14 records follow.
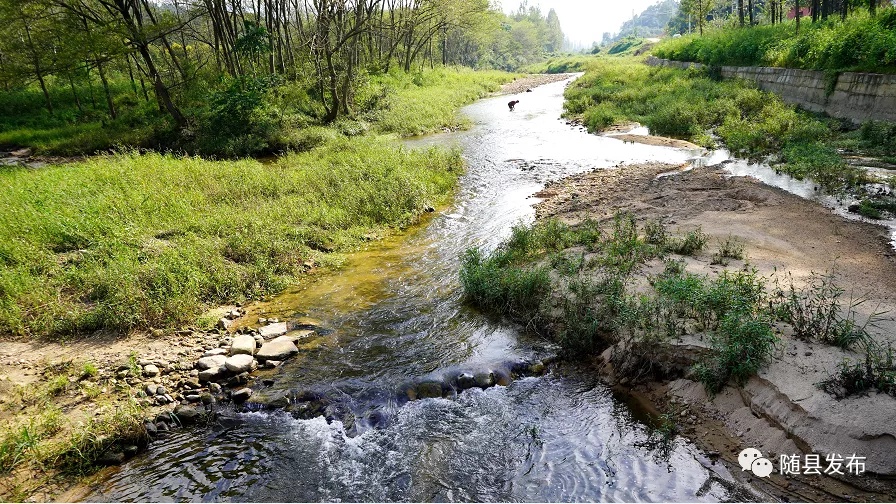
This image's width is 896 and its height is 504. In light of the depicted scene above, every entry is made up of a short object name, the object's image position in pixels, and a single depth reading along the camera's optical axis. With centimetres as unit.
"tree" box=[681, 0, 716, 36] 4081
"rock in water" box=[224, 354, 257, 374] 680
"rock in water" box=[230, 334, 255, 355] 714
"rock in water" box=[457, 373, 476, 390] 646
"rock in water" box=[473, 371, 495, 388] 648
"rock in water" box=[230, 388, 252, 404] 635
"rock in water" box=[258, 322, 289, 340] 765
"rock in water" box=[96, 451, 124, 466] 530
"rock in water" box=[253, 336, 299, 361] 715
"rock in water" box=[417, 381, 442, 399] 633
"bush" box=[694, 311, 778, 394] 528
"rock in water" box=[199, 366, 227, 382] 663
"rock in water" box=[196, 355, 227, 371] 678
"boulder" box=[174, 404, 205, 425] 598
